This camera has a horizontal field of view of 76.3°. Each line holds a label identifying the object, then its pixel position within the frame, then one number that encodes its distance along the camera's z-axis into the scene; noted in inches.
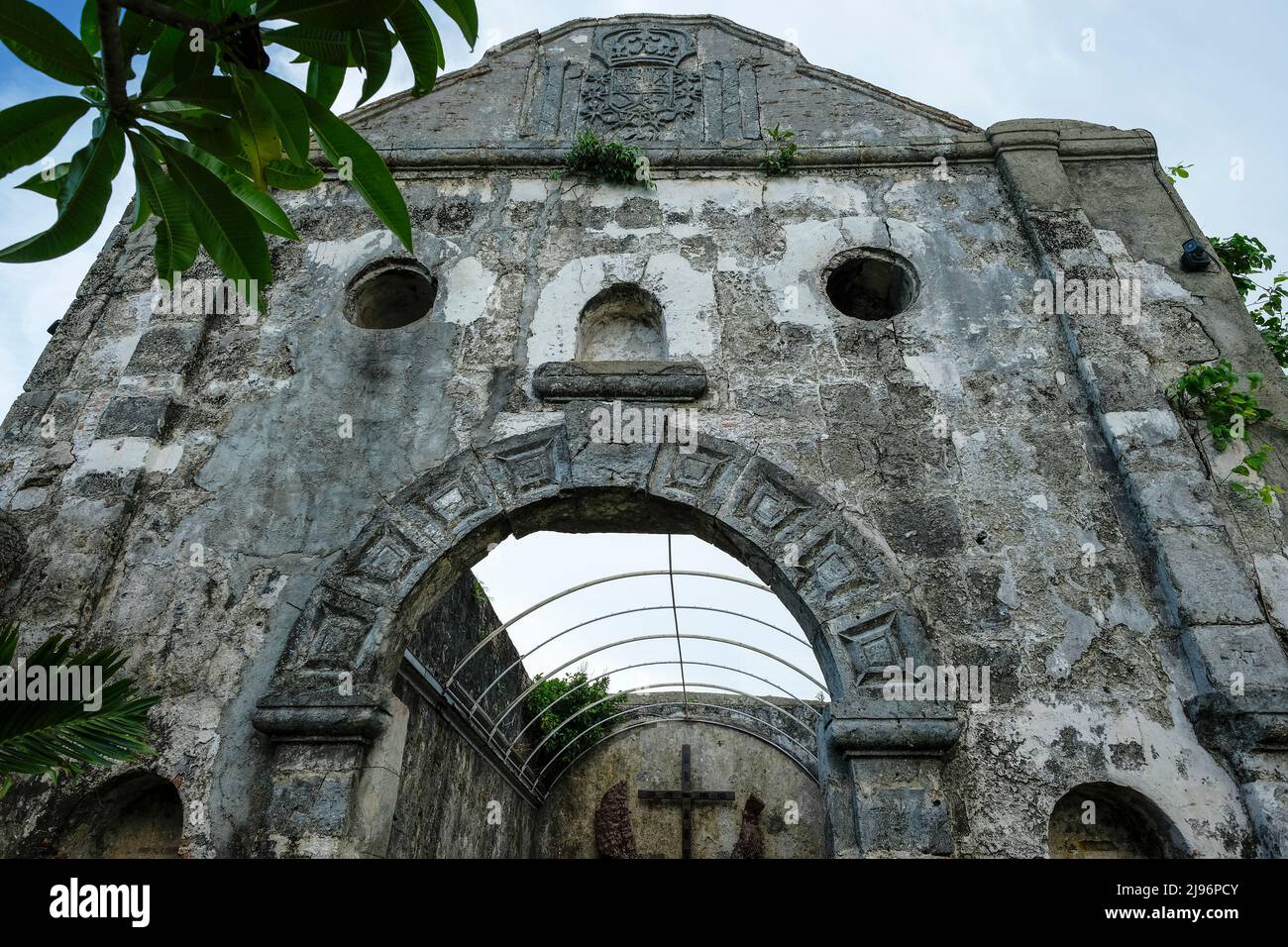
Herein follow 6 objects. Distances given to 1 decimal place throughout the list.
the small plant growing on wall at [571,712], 349.1
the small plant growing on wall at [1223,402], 162.9
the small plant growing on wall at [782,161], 204.2
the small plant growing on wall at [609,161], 205.3
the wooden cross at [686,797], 350.3
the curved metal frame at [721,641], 191.4
